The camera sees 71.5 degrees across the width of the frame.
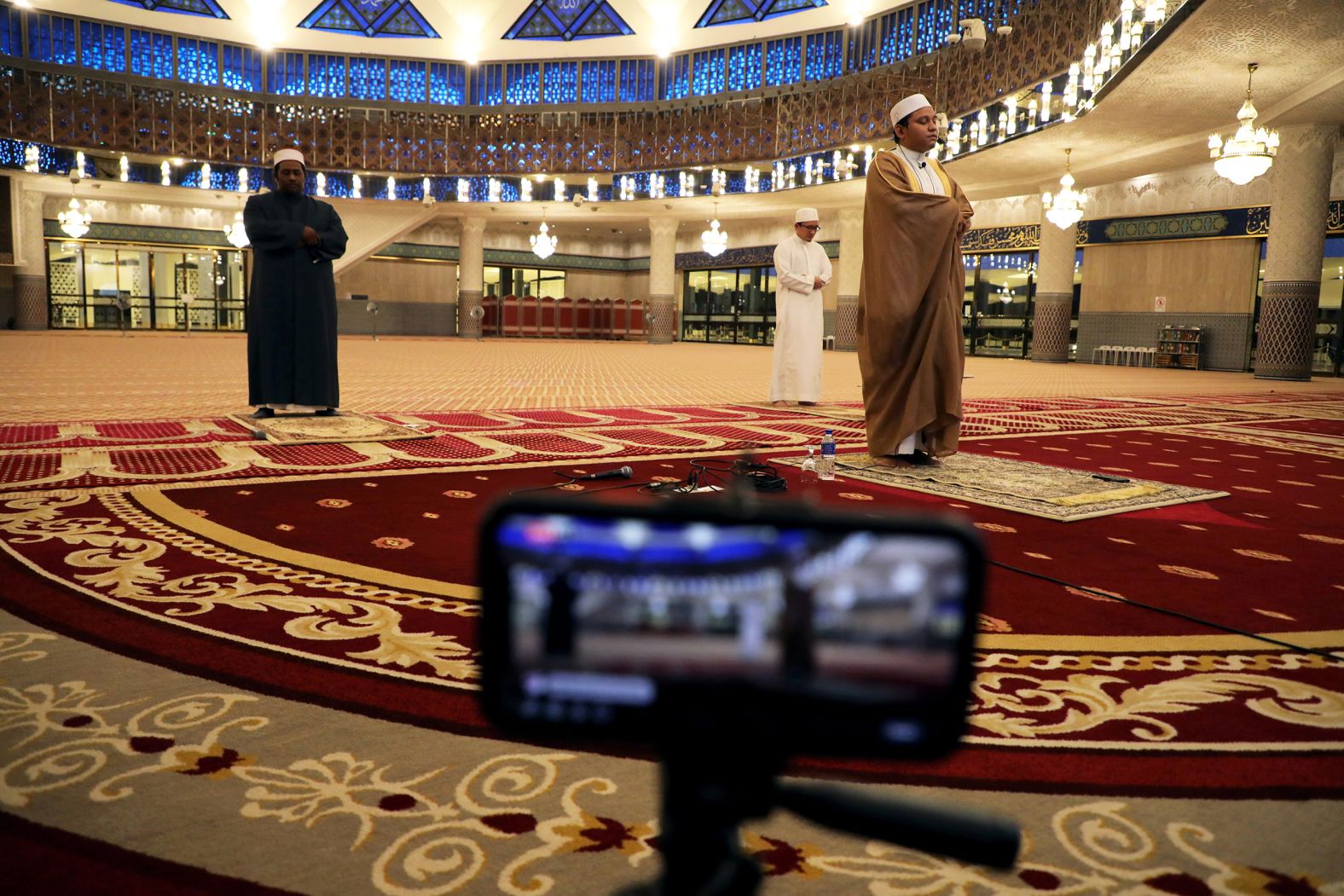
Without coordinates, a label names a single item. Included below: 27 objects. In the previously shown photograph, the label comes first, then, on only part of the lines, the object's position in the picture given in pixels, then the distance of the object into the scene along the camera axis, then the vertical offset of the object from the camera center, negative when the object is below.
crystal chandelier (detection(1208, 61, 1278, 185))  8.78 +1.91
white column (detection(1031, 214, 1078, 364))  15.48 +0.94
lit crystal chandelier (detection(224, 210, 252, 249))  16.41 +1.59
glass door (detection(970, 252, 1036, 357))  17.48 +0.83
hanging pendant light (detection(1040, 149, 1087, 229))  12.84 +1.97
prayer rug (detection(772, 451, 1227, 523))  2.96 -0.48
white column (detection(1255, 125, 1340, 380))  10.54 +1.26
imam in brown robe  3.58 +0.15
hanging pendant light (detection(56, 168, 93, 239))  16.91 +1.76
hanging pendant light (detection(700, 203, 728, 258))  18.81 +1.99
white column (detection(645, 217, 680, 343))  21.47 +1.35
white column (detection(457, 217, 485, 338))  21.95 +1.28
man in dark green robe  4.40 +0.15
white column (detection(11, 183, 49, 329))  17.73 +0.95
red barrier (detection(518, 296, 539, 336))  24.22 +0.42
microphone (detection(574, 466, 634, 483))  3.15 -0.47
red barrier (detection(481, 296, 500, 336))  24.52 +0.44
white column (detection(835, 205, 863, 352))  18.75 +1.61
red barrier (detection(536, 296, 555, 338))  24.25 +0.39
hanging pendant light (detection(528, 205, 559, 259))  20.38 +1.96
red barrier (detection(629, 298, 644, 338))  24.48 +0.45
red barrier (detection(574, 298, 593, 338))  24.39 +0.41
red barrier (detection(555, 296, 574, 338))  24.30 +0.44
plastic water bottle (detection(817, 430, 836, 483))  3.52 -0.46
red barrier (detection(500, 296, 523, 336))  24.23 +0.44
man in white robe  6.21 +0.15
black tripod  0.50 -0.26
